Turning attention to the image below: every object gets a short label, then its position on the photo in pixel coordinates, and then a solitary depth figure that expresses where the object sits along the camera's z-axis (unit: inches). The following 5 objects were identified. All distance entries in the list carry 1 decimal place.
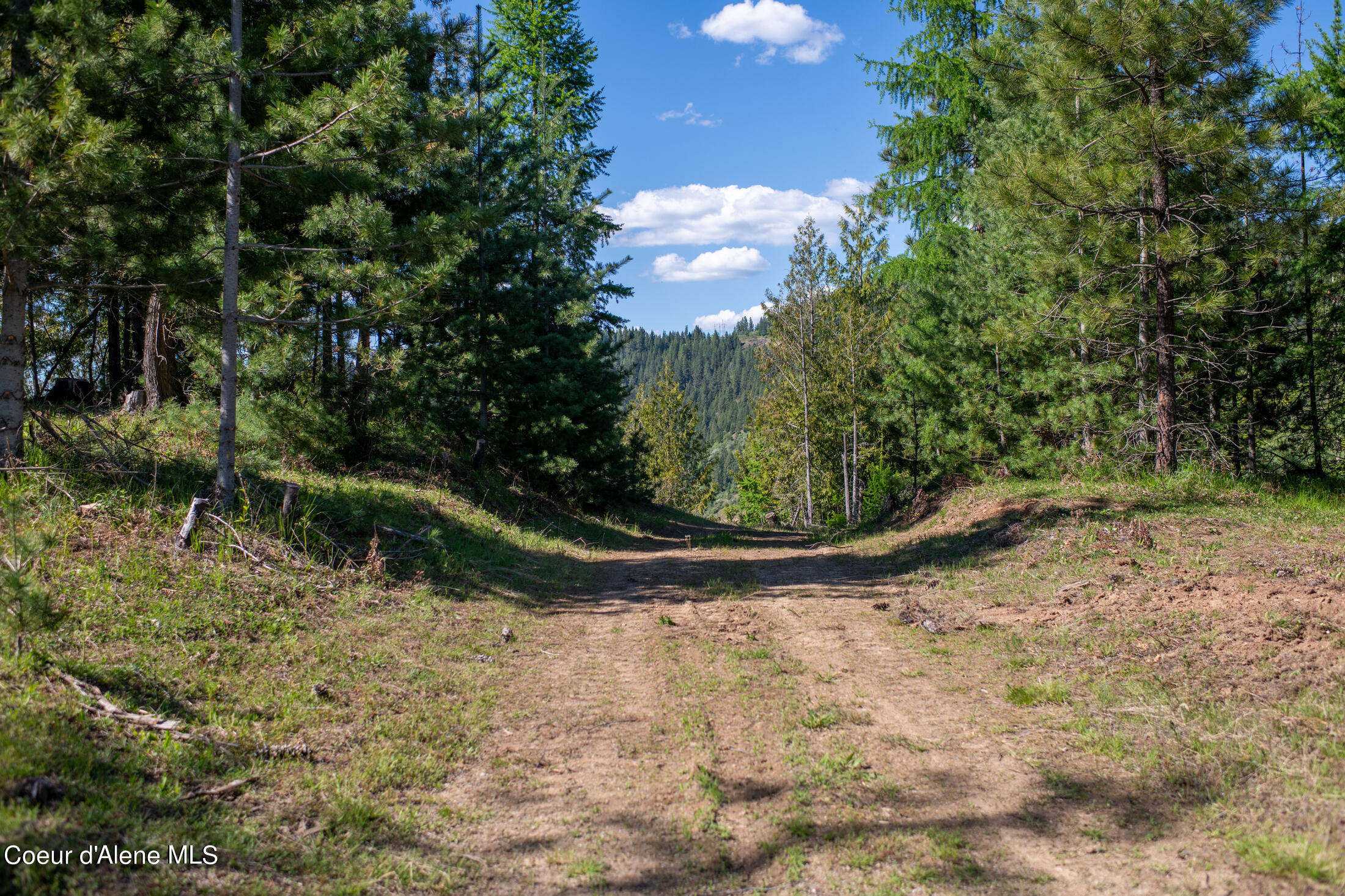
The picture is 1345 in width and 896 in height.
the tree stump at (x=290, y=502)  292.8
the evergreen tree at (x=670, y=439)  1863.9
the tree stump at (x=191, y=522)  247.8
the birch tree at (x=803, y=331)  1098.1
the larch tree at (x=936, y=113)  745.0
